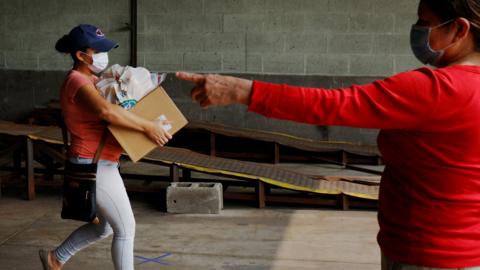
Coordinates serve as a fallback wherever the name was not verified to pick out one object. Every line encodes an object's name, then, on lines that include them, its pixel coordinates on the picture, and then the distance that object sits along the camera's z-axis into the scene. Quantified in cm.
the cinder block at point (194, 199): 555
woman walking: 314
